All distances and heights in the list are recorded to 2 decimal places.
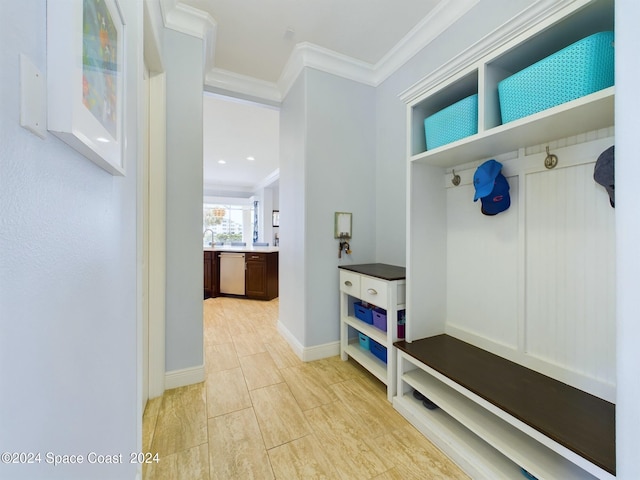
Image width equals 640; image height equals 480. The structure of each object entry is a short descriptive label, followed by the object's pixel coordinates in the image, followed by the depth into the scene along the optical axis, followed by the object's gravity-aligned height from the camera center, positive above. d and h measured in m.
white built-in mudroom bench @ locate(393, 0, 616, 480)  1.03 -0.19
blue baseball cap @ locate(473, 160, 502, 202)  1.37 +0.33
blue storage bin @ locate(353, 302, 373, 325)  2.09 -0.60
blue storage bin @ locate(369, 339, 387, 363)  1.95 -0.84
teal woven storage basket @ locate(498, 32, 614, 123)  0.96 +0.64
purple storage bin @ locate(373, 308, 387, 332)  1.92 -0.58
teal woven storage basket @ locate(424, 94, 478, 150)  1.37 +0.64
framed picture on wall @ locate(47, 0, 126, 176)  0.51 +0.37
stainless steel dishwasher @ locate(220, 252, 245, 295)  4.49 -0.58
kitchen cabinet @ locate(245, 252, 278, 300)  4.36 -0.61
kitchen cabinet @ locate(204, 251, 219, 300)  4.60 -0.66
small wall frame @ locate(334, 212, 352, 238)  2.39 +0.14
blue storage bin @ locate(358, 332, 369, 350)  2.15 -0.83
